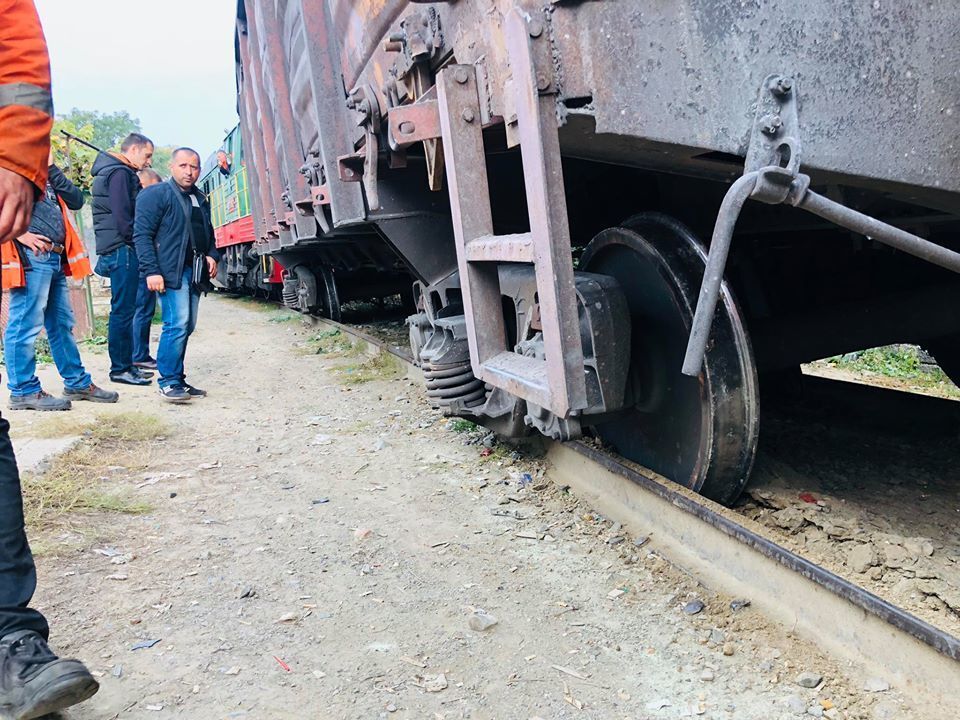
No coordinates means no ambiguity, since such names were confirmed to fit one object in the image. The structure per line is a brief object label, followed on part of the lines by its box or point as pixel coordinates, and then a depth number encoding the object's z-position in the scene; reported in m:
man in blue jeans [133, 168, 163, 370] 6.23
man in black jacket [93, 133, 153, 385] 6.02
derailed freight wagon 1.68
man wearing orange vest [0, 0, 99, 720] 1.78
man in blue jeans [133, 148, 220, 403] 5.43
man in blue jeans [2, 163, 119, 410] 4.74
